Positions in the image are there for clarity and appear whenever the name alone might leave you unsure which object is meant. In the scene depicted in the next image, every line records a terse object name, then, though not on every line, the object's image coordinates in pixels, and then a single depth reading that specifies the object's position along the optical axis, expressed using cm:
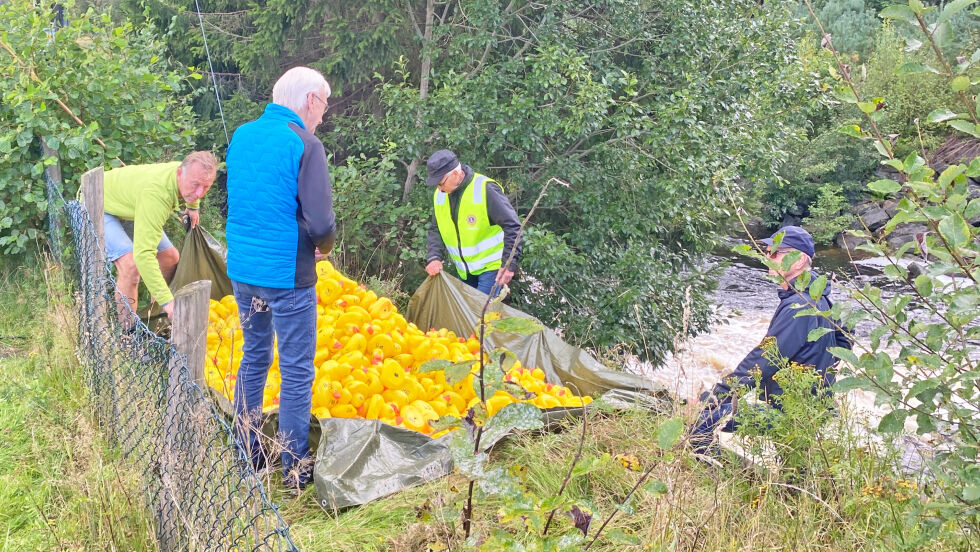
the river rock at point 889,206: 1949
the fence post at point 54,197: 582
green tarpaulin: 349
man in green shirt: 428
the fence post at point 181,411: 262
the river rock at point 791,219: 2125
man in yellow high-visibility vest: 508
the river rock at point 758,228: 2089
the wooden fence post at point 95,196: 438
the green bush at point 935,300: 187
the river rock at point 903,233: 1790
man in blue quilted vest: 330
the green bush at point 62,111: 568
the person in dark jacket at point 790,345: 382
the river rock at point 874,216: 1928
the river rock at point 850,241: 1820
